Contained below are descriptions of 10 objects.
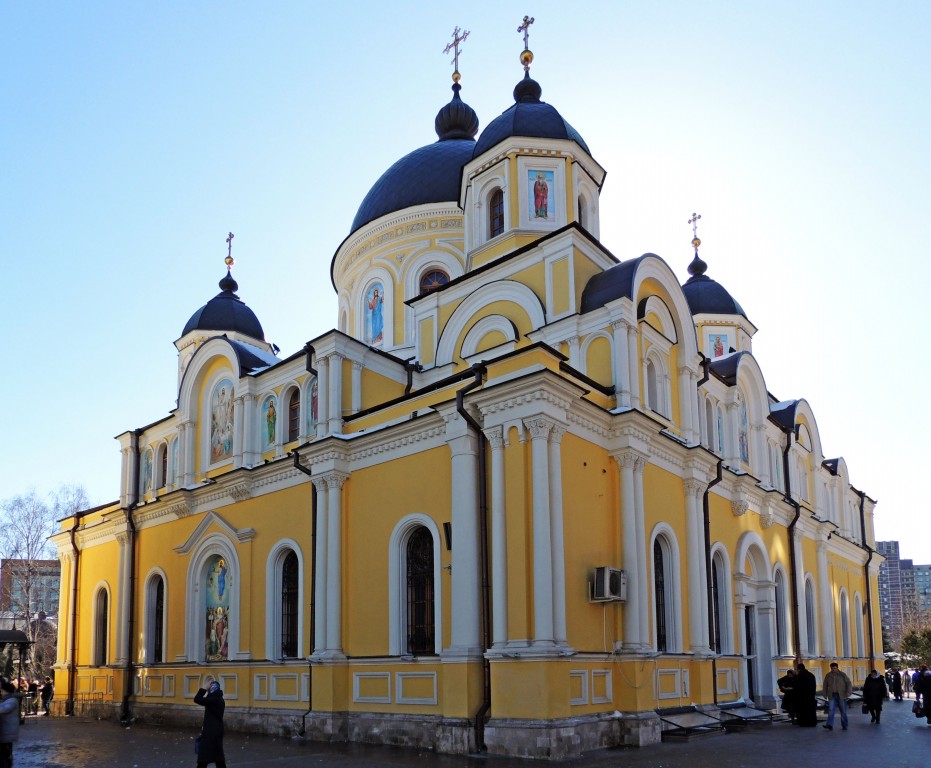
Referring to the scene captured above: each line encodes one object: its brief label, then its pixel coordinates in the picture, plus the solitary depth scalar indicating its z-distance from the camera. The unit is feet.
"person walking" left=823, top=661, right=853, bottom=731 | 57.36
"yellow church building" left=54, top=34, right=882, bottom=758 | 46.03
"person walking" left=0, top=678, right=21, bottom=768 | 33.22
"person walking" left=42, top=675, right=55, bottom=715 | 88.99
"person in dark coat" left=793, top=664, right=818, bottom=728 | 58.39
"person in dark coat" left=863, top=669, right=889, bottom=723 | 63.26
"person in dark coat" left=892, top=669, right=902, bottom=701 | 93.76
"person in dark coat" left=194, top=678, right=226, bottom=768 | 34.40
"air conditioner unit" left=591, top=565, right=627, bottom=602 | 46.55
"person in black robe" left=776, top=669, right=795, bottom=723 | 60.49
